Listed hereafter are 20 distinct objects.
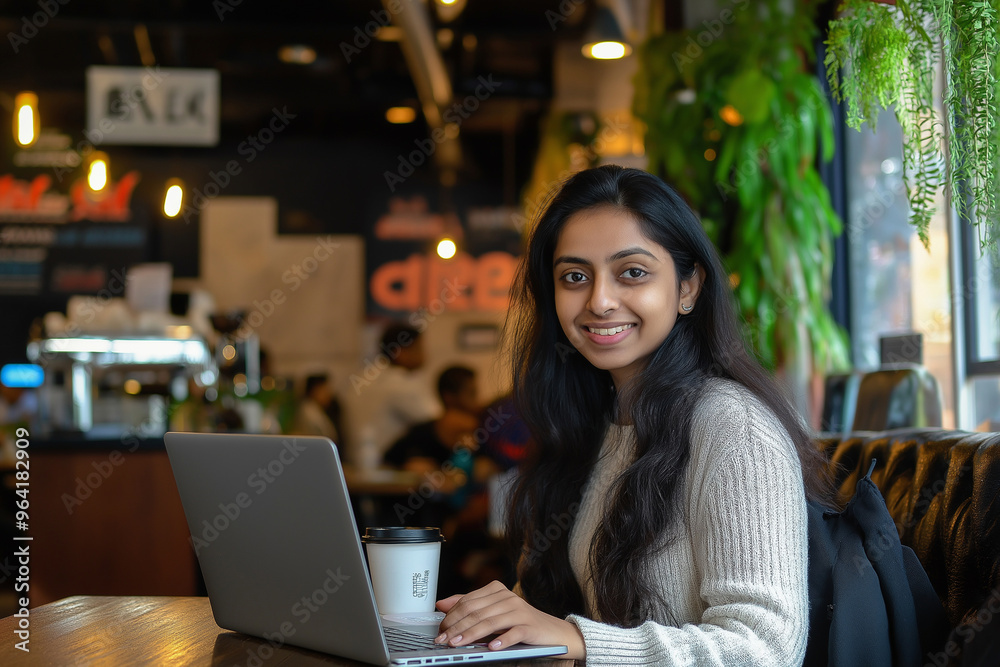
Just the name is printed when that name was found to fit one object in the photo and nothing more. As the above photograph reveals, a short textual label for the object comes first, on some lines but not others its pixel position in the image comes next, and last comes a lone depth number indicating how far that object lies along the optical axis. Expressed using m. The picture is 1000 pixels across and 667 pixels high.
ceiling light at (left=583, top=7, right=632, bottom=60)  4.43
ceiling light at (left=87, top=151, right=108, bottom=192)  4.57
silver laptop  1.07
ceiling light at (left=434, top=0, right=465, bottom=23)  5.39
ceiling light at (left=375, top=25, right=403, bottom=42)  6.25
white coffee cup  1.31
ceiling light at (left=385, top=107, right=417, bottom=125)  7.91
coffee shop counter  4.31
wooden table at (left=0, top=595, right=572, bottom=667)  1.19
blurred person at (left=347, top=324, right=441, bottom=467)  5.72
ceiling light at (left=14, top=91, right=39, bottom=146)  4.46
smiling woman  1.27
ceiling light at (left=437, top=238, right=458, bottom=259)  7.12
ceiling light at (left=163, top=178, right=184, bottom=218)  3.70
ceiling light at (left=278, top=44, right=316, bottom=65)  6.56
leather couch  1.29
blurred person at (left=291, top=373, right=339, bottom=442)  5.91
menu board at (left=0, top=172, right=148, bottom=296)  7.16
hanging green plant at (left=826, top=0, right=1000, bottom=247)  1.34
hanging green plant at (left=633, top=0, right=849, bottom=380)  3.30
